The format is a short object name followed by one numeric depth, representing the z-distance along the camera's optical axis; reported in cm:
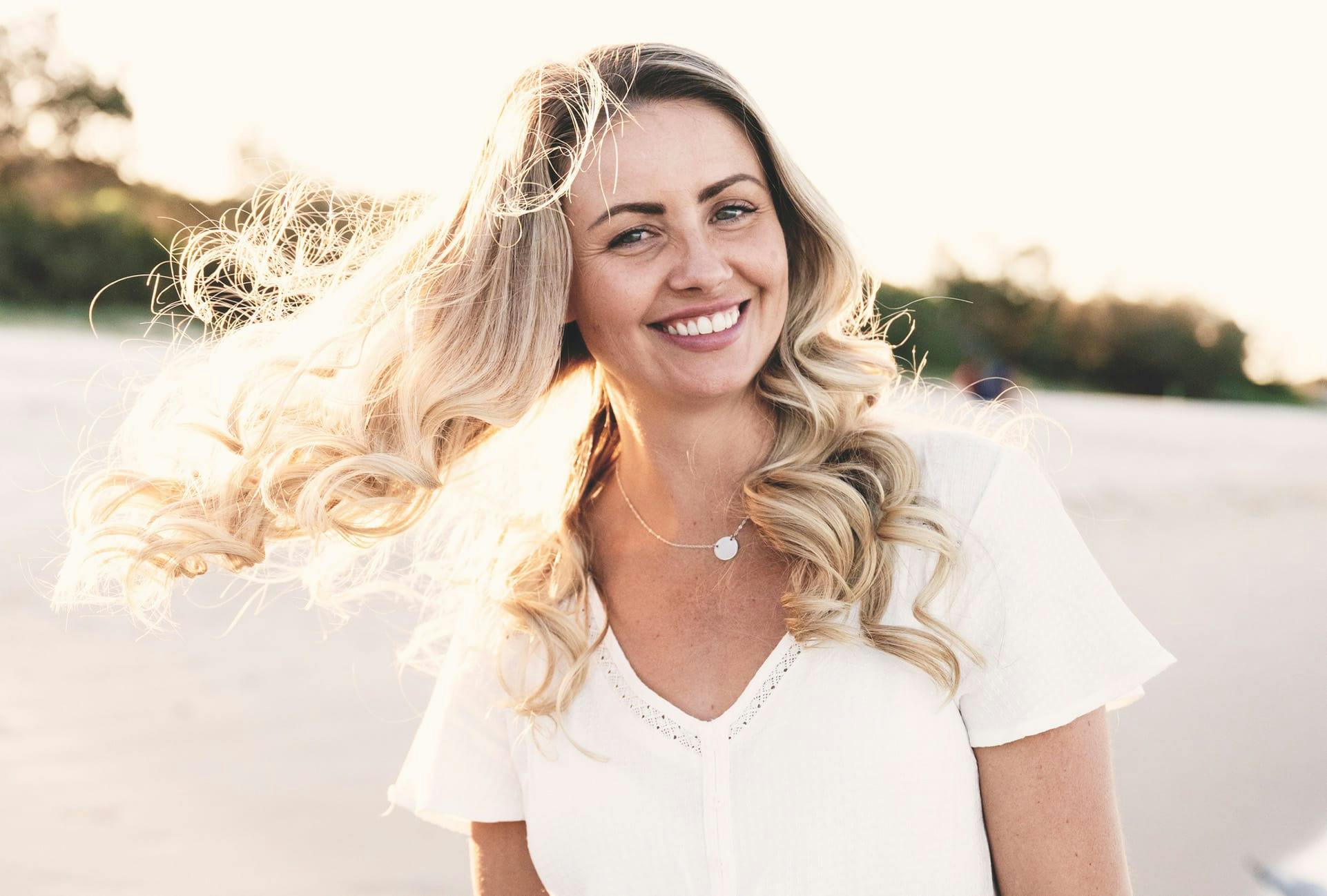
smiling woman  203
